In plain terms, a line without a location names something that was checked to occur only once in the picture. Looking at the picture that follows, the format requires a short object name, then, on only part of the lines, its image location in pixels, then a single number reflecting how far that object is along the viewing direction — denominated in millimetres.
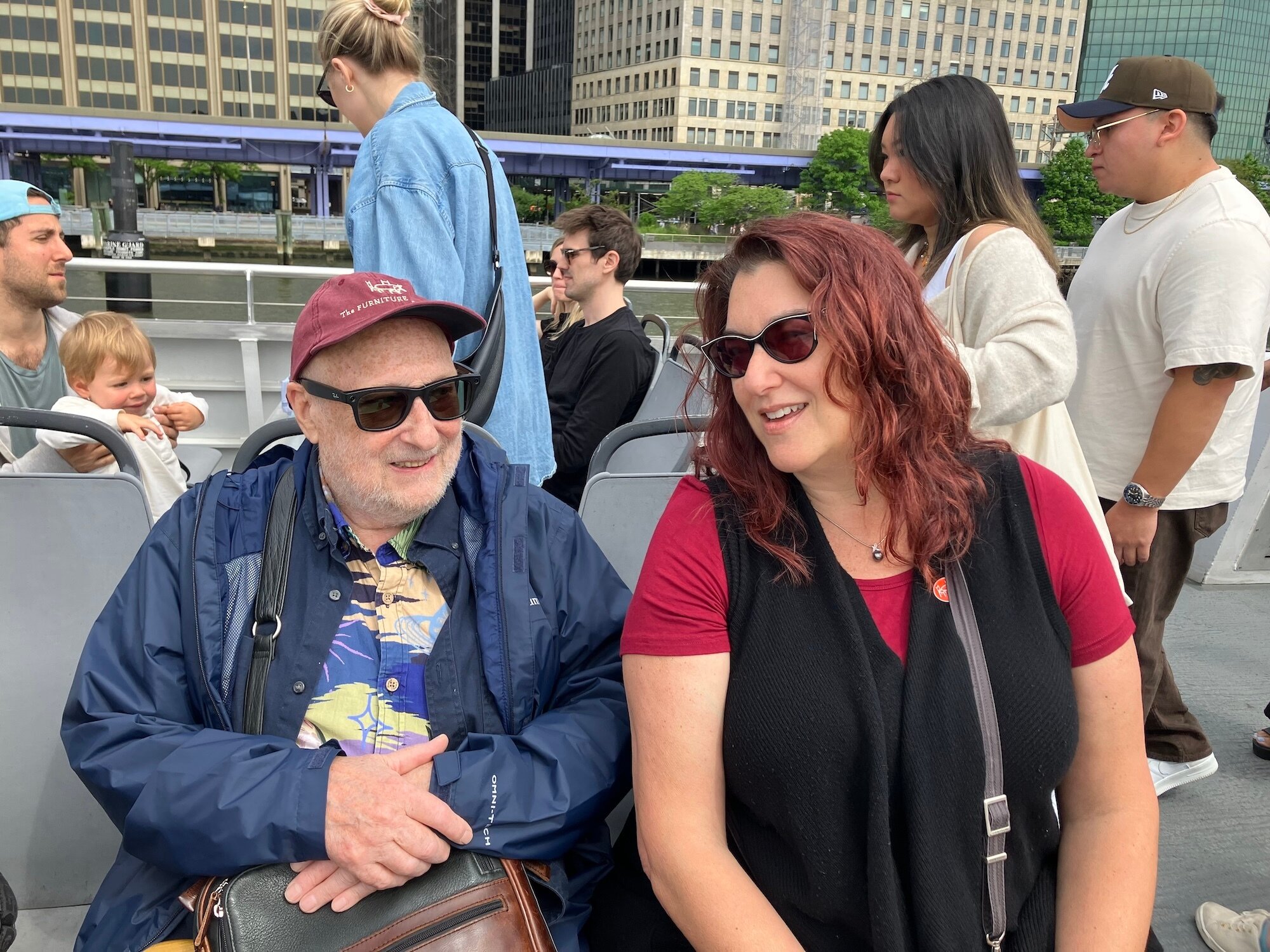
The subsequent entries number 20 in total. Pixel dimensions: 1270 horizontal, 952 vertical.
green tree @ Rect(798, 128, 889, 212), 77375
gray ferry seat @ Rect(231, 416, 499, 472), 2141
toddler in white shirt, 3055
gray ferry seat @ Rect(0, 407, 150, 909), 2137
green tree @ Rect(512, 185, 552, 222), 71812
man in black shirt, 4047
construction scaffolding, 101625
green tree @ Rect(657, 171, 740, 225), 68812
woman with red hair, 1433
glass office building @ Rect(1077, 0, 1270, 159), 95975
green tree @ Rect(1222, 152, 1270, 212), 60975
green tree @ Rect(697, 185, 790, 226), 65875
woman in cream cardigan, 1946
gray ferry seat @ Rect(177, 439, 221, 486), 3695
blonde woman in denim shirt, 2473
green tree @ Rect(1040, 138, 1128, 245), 68812
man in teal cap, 3361
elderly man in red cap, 1505
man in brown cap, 2373
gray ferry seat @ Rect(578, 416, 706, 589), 2357
